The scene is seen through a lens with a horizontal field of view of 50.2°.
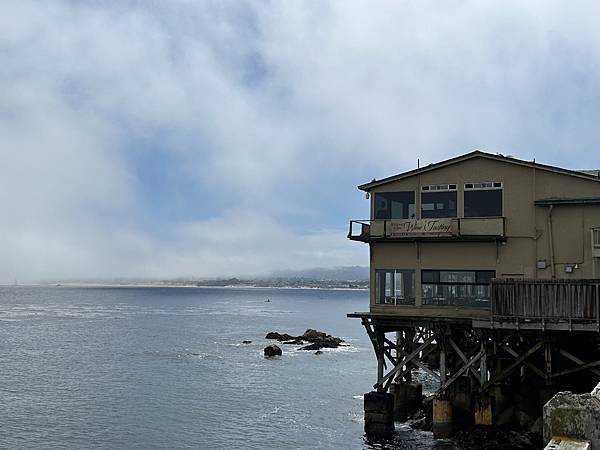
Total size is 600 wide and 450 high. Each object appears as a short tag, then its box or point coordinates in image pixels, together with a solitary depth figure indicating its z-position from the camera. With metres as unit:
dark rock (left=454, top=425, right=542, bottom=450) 24.88
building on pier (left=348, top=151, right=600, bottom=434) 25.42
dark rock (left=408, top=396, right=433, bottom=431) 29.81
